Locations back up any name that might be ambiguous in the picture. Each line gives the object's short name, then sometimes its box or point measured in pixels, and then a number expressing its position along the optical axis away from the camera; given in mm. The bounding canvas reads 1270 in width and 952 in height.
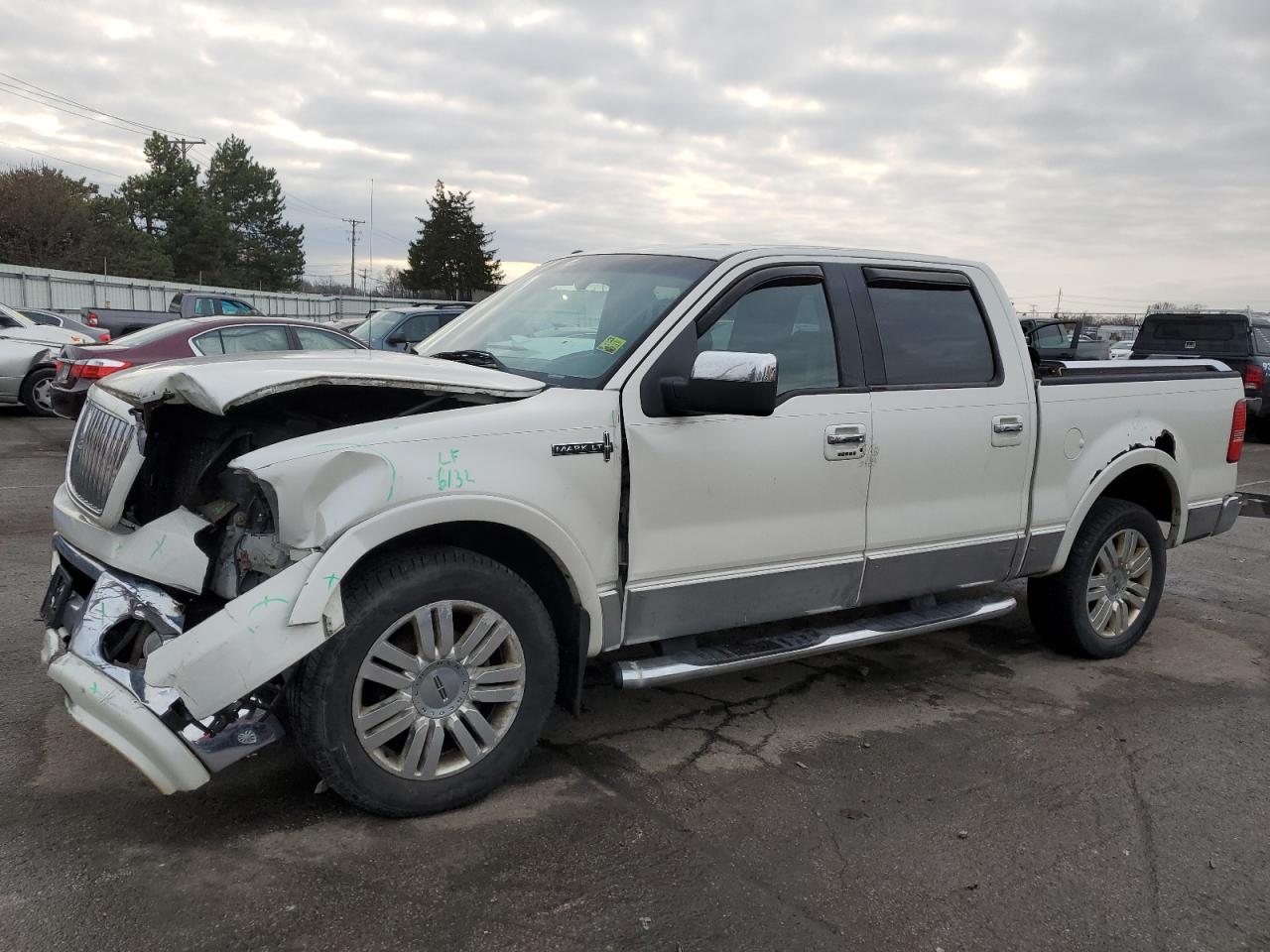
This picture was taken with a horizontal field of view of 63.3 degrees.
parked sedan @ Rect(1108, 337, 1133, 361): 22622
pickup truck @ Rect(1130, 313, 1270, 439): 15383
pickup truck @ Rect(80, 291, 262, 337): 21547
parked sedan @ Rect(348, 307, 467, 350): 15414
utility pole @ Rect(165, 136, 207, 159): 72331
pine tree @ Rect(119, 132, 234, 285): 70125
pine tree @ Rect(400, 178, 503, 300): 76438
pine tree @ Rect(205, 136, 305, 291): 78875
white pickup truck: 3043
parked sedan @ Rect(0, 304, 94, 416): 14250
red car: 10219
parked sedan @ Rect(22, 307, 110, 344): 17578
